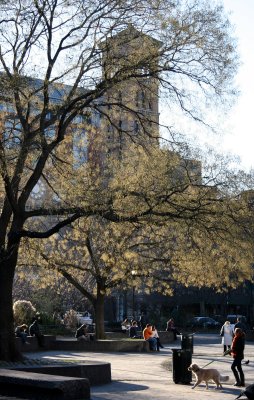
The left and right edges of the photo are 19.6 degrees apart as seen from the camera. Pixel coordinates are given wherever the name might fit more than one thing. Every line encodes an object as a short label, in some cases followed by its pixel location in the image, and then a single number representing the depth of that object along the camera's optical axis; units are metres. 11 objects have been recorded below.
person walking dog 18.94
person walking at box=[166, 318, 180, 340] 45.19
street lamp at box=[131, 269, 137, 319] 33.90
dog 18.36
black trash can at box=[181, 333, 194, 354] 24.42
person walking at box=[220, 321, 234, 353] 31.72
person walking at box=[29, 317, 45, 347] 35.03
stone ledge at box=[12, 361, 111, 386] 17.08
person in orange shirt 36.16
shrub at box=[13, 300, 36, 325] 40.44
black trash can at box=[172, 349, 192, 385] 19.92
